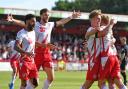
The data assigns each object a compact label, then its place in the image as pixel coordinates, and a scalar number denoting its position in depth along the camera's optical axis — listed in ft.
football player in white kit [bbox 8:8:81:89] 56.99
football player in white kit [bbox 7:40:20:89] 74.15
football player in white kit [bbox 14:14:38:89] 51.60
